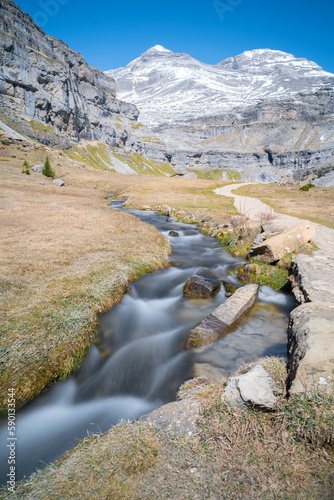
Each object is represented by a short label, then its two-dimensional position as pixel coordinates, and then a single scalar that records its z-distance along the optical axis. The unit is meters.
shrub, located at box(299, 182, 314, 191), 57.05
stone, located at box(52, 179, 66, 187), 55.44
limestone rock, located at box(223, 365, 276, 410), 4.19
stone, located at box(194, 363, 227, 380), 7.04
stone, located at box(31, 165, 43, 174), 65.65
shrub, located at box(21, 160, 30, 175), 55.41
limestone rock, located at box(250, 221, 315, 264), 13.74
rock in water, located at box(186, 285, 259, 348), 8.64
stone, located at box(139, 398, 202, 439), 4.39
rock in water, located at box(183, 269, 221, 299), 12.09
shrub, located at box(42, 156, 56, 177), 62.64
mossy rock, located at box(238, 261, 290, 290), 12.73
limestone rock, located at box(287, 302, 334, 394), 4.16
